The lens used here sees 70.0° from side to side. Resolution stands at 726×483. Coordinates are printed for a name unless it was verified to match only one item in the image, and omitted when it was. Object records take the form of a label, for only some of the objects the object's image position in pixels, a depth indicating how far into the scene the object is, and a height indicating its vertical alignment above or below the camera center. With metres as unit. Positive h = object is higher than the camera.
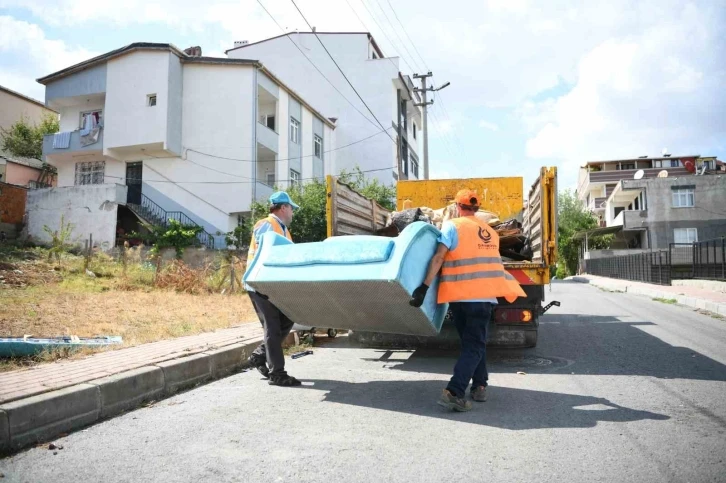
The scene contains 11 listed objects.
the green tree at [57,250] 14.70 +0.82
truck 5.82 +0.85
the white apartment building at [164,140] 23.84 +6.67
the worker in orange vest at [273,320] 4.91 -0.40
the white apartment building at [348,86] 35.00 +13.23
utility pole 23.24 +8.34
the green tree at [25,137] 34.34 +9.41
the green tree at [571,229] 47.65 +5.23
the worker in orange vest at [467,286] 4.00 -0.05
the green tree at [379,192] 22.83 +4.01
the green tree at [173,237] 21.59 +1.78
